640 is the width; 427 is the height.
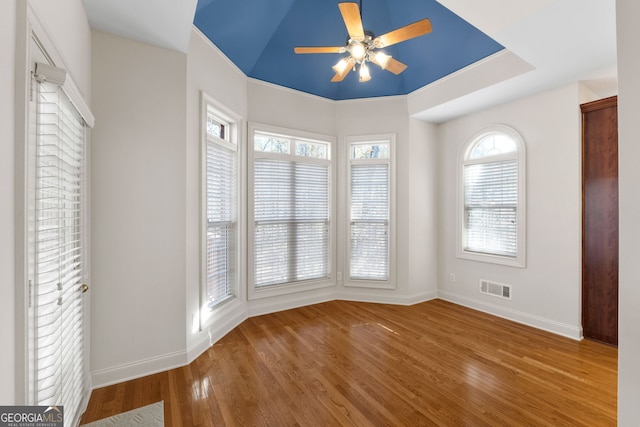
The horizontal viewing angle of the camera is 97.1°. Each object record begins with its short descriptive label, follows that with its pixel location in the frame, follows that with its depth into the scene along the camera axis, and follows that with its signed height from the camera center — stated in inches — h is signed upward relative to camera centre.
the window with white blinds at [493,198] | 141.2 +8.5
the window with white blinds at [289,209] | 146.9 +2.8
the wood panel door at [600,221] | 115.5 -3.3
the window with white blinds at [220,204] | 115.6 +4.3
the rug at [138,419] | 72.9 -54.0
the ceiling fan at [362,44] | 83.2 +56.9
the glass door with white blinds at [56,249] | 48.3 -7.3
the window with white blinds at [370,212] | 167.8 +1.1
